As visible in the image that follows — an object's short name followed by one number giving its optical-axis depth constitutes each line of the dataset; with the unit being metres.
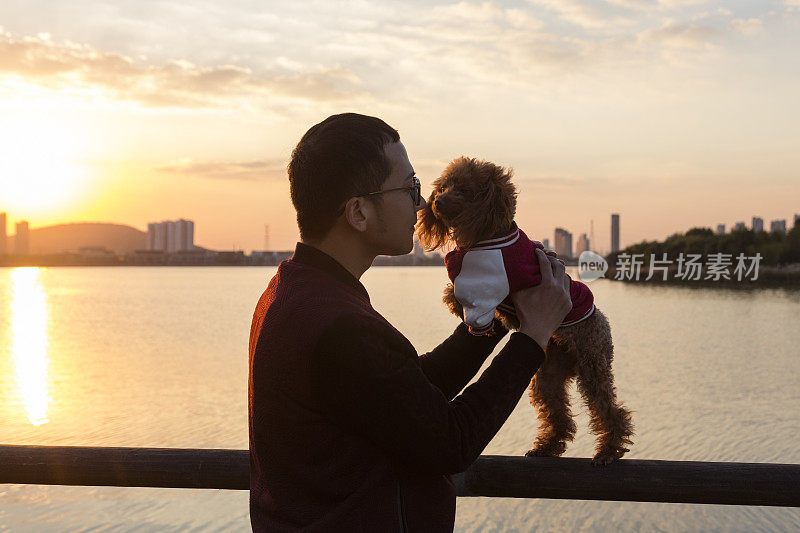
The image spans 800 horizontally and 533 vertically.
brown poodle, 2.62
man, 1.59
